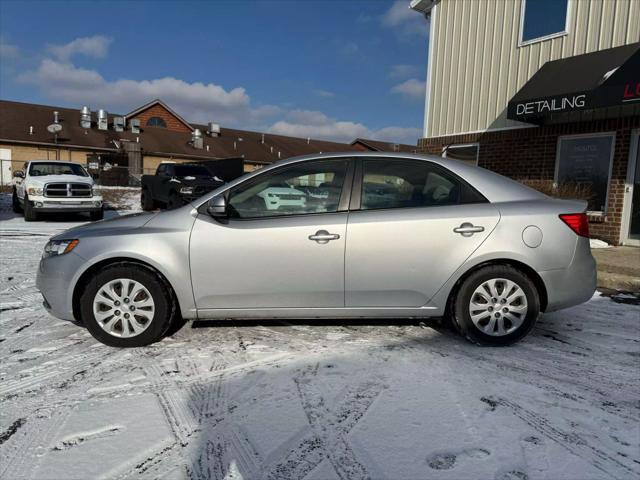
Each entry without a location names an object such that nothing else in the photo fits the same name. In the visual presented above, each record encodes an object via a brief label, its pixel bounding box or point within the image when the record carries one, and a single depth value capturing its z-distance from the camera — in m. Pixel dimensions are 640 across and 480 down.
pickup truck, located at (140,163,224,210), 13.58
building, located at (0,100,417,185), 29.39
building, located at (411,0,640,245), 8.18
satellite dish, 27.55
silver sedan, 3.57
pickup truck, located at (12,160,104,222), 12.41
